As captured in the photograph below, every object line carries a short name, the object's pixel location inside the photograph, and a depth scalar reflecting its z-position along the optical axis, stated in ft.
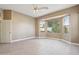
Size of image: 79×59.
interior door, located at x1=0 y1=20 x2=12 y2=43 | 12.53
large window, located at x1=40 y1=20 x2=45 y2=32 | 19.08
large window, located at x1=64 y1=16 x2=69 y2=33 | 13.13
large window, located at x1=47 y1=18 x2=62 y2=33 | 16.09
